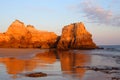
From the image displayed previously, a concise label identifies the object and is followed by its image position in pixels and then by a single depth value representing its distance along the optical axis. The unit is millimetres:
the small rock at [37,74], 16189
